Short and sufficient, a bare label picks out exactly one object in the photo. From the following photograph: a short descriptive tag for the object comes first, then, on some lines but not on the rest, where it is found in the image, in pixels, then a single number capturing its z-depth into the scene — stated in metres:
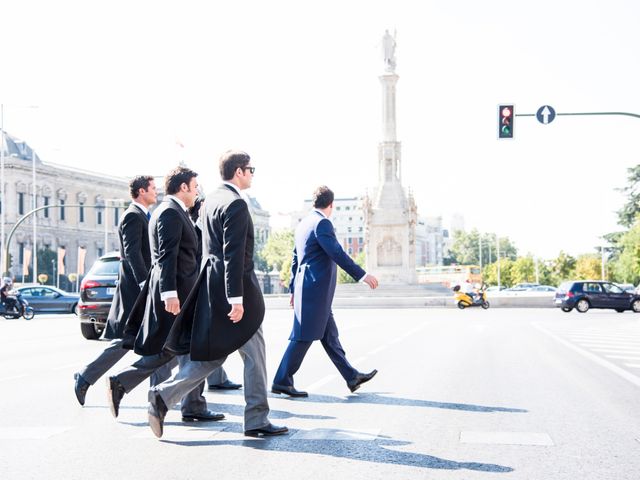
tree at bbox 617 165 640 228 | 73.75
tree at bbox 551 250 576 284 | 118.38
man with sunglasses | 6.32
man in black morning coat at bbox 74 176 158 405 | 7.92
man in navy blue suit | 8.86
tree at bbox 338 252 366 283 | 90.29
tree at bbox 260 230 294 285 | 139.25
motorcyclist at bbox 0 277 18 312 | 34.69
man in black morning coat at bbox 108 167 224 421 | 6.80
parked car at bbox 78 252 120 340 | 18.56
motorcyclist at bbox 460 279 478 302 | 44.28
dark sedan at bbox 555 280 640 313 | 38.81
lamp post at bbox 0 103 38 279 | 79.69
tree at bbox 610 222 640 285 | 55.83
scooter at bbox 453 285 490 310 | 44.09
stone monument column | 59.94
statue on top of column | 61.34
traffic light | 23.00
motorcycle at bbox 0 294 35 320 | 34.62
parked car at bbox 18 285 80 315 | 37.84
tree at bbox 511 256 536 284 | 127.65
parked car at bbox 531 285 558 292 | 79.81
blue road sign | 23.14
